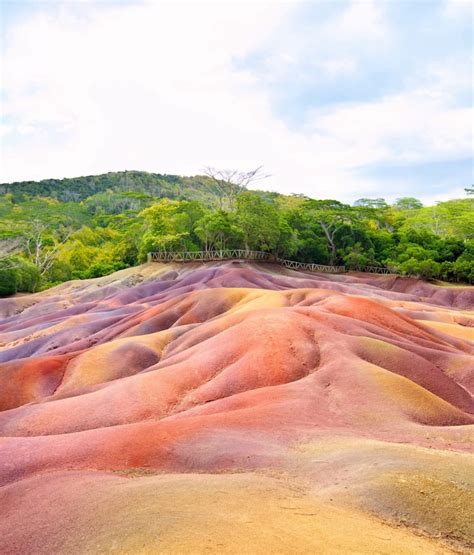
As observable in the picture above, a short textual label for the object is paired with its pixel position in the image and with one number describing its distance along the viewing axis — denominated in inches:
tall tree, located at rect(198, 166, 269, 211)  3334.4
